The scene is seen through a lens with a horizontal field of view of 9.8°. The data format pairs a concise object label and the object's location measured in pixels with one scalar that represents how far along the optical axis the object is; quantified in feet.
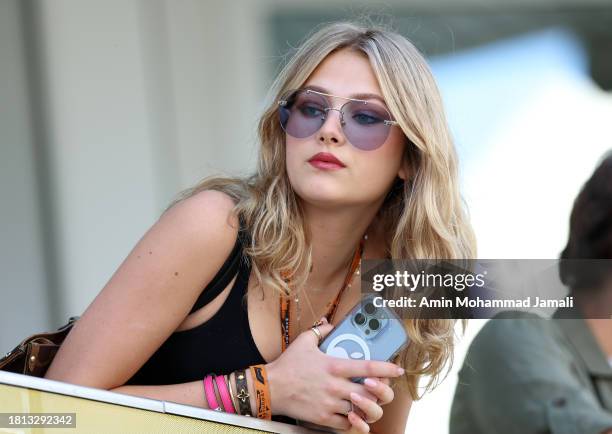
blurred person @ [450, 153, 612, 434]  12.17
